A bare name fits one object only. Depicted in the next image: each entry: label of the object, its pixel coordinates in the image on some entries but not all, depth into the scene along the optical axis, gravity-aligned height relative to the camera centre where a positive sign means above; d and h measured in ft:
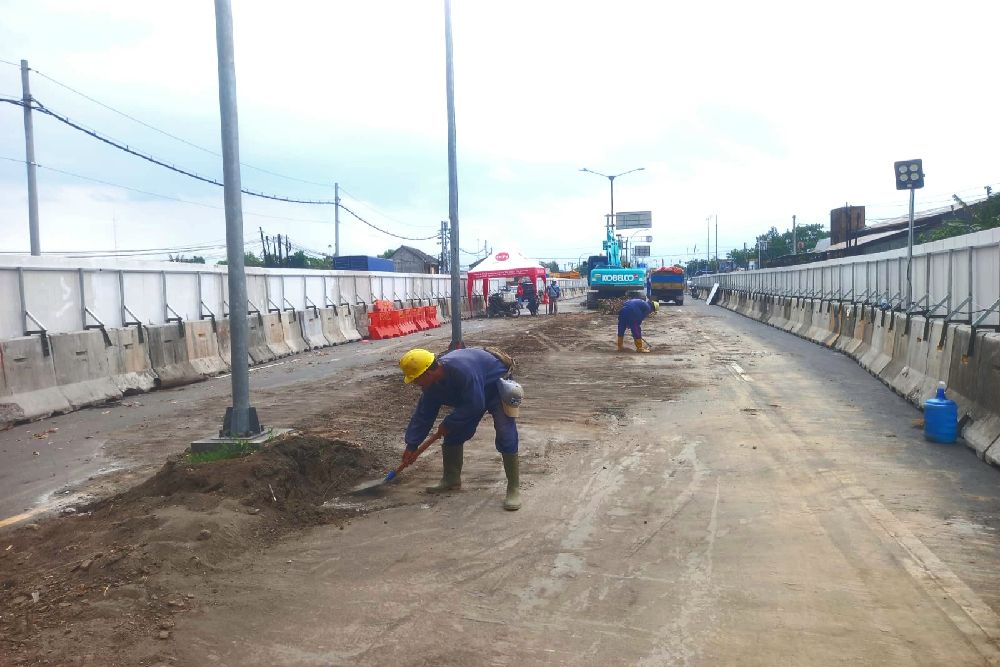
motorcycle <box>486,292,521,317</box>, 121.70 -3.48
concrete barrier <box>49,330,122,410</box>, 38.01 -3.98
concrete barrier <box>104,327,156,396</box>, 42.14 -4.09
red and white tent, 111.24 +2.62
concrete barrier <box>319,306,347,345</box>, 74.62 -3.90
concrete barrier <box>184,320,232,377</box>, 50.06 -4.00
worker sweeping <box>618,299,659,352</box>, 58.03 -2.65
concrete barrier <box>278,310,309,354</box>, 65.46 -3.75
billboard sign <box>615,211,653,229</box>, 330.34 +28.00
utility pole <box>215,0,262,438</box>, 24.32 +1.79
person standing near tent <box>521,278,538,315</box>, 124.47 -1.65
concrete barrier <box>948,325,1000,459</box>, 24.77 -4.12
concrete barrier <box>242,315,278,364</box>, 58.39 -4.20
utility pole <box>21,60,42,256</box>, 74.23 +13.18
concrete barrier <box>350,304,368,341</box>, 80.02 -3.70
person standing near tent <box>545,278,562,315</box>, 132.67 -2.26
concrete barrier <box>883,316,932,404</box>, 35.22 -4.29
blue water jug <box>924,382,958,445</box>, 26.22 -5.16
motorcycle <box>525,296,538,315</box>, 124.26 -3.32
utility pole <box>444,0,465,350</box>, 50.85 +8.29
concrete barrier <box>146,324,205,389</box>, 46.08 -4.14
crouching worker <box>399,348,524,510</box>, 19.30 -3.09
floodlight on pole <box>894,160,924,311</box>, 42.57 +5.88
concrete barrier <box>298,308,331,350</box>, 69.73 -3.85
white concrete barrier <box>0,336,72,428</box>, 34.14 -4.27
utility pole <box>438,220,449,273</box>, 222.60 +13.15
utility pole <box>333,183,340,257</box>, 156.25 +14.53
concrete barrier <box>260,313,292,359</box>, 61.77 -3.89
